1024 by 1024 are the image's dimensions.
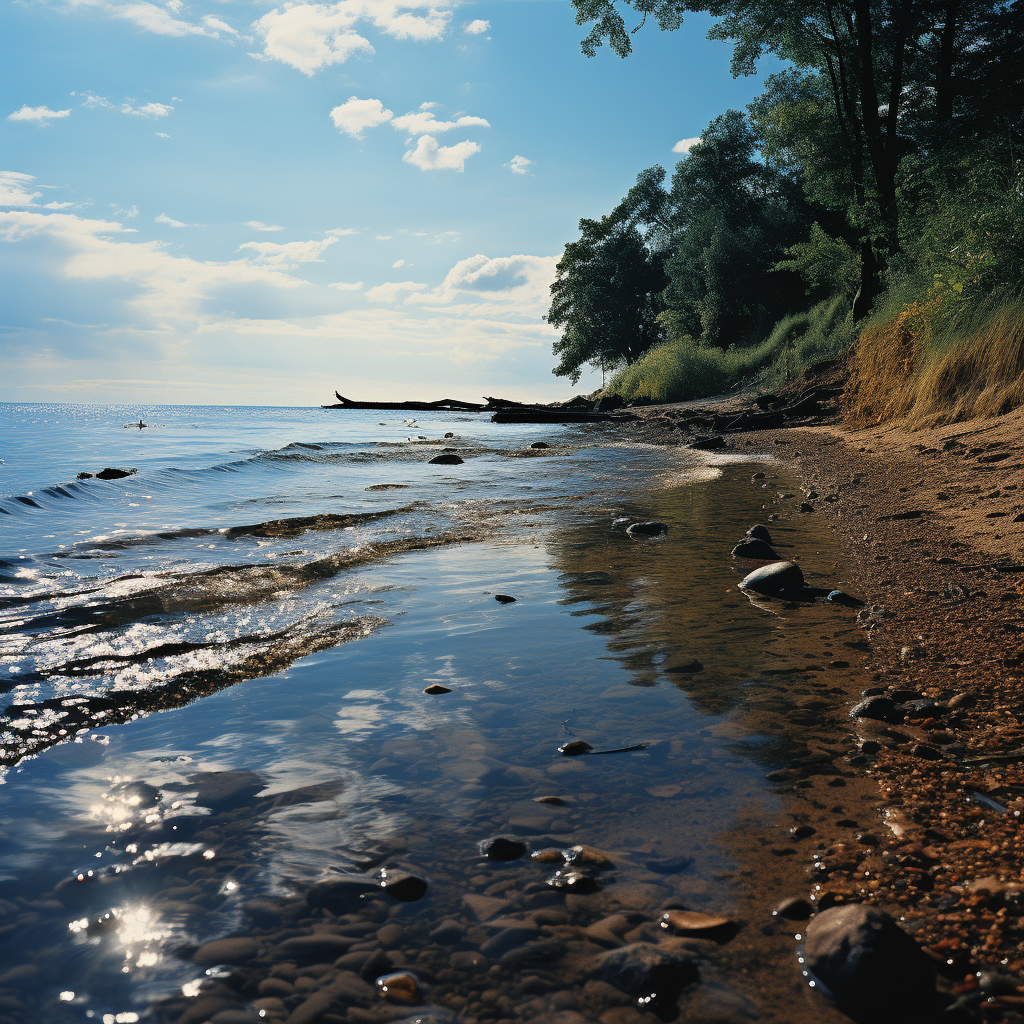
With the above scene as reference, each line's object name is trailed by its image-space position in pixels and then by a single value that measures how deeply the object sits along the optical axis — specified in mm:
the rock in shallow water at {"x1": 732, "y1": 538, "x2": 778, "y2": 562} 4816
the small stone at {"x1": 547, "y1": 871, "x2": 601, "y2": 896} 1604
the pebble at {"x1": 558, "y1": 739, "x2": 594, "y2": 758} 2233
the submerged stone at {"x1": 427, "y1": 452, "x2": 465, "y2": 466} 13781
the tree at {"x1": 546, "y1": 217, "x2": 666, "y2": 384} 46156
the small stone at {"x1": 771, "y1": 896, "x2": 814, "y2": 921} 1495
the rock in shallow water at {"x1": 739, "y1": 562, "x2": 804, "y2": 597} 3896
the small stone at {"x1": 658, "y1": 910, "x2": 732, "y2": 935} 1458
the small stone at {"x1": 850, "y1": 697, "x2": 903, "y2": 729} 2346
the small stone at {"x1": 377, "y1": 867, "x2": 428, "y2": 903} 1598
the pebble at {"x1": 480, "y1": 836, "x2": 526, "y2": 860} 1736
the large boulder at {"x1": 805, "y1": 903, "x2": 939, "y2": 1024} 1241
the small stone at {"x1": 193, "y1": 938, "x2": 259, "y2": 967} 1410
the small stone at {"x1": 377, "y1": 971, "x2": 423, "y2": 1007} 1329
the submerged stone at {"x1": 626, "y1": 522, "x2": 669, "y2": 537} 6062
